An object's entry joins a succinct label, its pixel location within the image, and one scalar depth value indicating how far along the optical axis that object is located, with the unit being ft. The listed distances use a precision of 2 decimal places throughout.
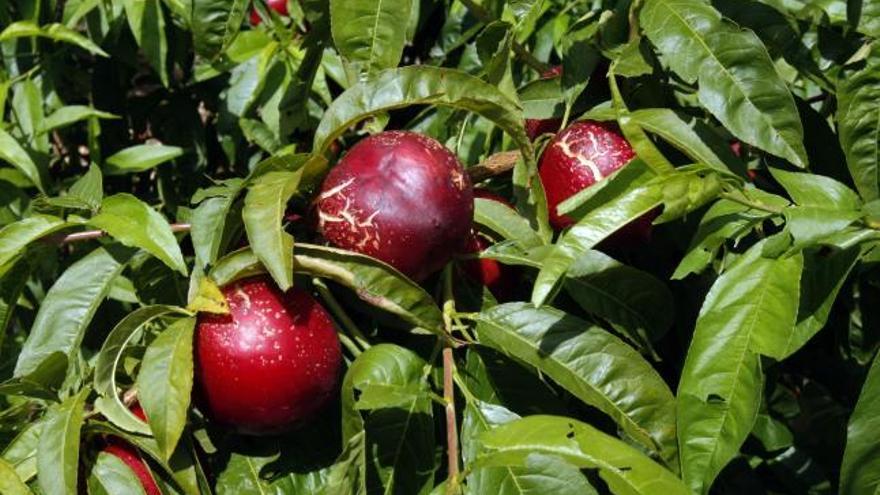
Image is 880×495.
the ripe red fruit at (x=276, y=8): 4.35
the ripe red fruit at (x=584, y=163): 3.26
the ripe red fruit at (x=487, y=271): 3.34
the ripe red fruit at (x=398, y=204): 3.09
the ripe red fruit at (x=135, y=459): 3.15
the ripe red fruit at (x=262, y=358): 3.08
